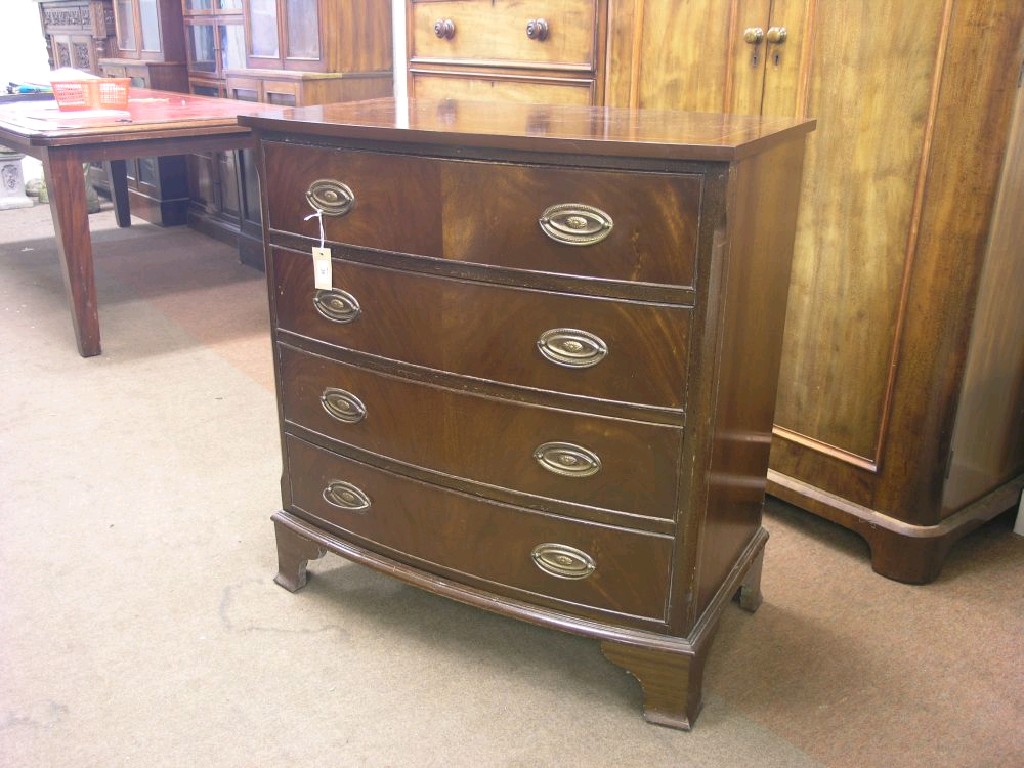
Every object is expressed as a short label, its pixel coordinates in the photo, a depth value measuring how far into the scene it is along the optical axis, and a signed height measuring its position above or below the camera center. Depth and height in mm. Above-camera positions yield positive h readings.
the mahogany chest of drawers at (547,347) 1273 -436
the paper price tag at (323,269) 1549 -355
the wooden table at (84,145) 2979 -331
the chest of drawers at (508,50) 2205 -4
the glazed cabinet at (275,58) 3529 -53
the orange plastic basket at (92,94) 3393 -182
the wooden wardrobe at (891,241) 1639 -335
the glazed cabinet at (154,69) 4715 -135
